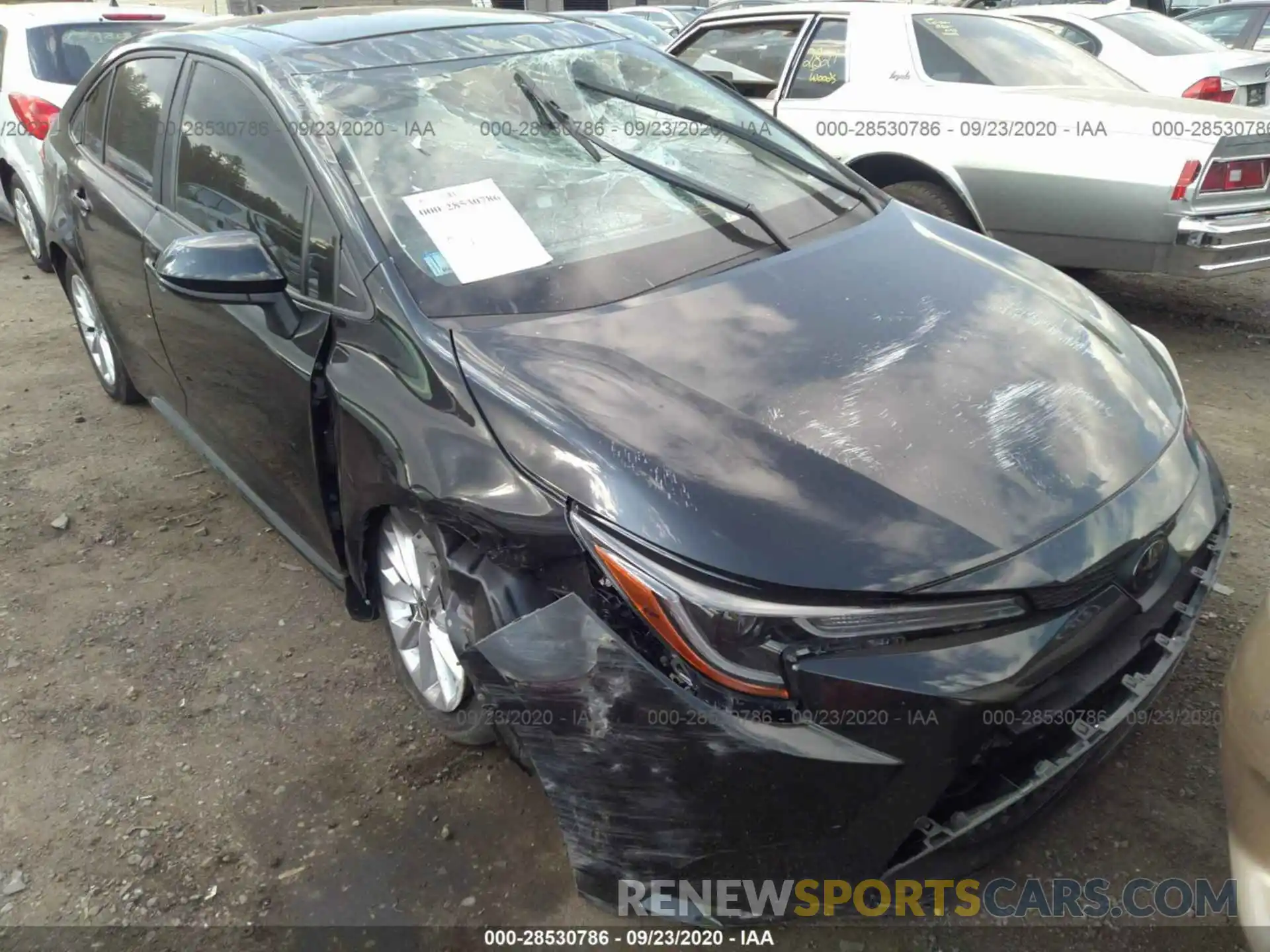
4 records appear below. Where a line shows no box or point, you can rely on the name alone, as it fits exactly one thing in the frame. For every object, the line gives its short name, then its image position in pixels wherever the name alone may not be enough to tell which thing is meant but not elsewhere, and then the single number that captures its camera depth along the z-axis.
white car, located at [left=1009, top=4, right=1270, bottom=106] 7.11
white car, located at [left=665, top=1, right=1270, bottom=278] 4.15
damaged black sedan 1.56
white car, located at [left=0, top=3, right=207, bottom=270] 5.78
